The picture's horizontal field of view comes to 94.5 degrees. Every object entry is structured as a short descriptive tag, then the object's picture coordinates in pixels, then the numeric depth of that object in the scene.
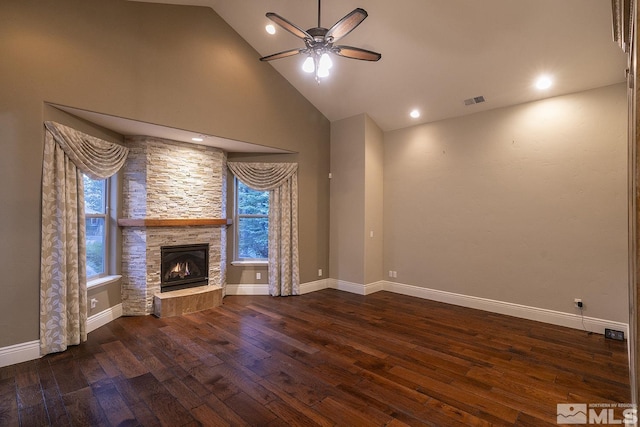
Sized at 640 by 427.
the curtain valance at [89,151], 3.27
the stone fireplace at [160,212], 4.42
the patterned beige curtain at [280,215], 5.48
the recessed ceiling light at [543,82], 3.95
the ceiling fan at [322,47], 2.87
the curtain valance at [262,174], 5.47
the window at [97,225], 4.08
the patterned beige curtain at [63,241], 3.15
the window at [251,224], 5.72
